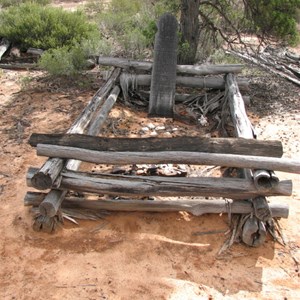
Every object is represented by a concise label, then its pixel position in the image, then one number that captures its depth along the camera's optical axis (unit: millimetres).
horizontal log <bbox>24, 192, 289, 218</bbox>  3795
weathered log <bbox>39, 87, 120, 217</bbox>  3494
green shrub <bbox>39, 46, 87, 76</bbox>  7117
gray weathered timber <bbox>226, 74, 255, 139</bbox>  4673
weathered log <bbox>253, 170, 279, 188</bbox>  3499
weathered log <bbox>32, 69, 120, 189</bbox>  3434
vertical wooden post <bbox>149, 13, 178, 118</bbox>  6074
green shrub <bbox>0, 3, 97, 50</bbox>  8852
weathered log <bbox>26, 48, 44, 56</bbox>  8766
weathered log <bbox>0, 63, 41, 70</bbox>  8375
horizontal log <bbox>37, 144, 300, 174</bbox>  3564
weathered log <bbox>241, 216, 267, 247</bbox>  3553
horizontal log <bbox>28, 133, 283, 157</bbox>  3660
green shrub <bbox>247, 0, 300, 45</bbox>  6555
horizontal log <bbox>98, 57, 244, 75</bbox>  6546
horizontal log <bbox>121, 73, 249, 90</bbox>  6641
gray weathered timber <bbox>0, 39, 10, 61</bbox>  8830
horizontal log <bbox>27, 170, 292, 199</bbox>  3652
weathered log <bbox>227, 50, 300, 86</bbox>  8273
